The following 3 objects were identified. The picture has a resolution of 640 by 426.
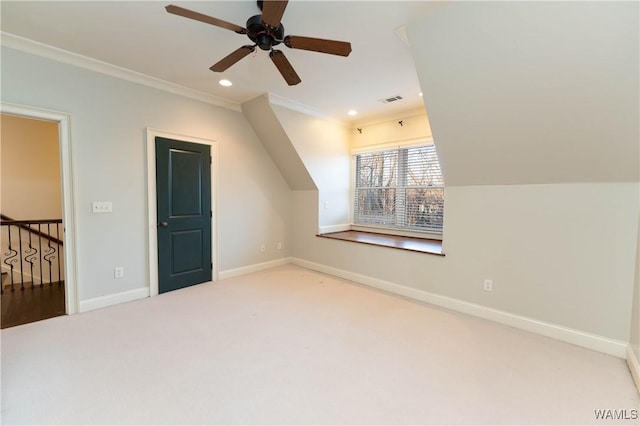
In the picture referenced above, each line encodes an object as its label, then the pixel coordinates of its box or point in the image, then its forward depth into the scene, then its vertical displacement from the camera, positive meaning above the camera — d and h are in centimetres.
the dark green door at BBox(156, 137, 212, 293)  352 -21
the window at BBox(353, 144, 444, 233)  425 +19
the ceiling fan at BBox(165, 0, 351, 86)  165 +112
